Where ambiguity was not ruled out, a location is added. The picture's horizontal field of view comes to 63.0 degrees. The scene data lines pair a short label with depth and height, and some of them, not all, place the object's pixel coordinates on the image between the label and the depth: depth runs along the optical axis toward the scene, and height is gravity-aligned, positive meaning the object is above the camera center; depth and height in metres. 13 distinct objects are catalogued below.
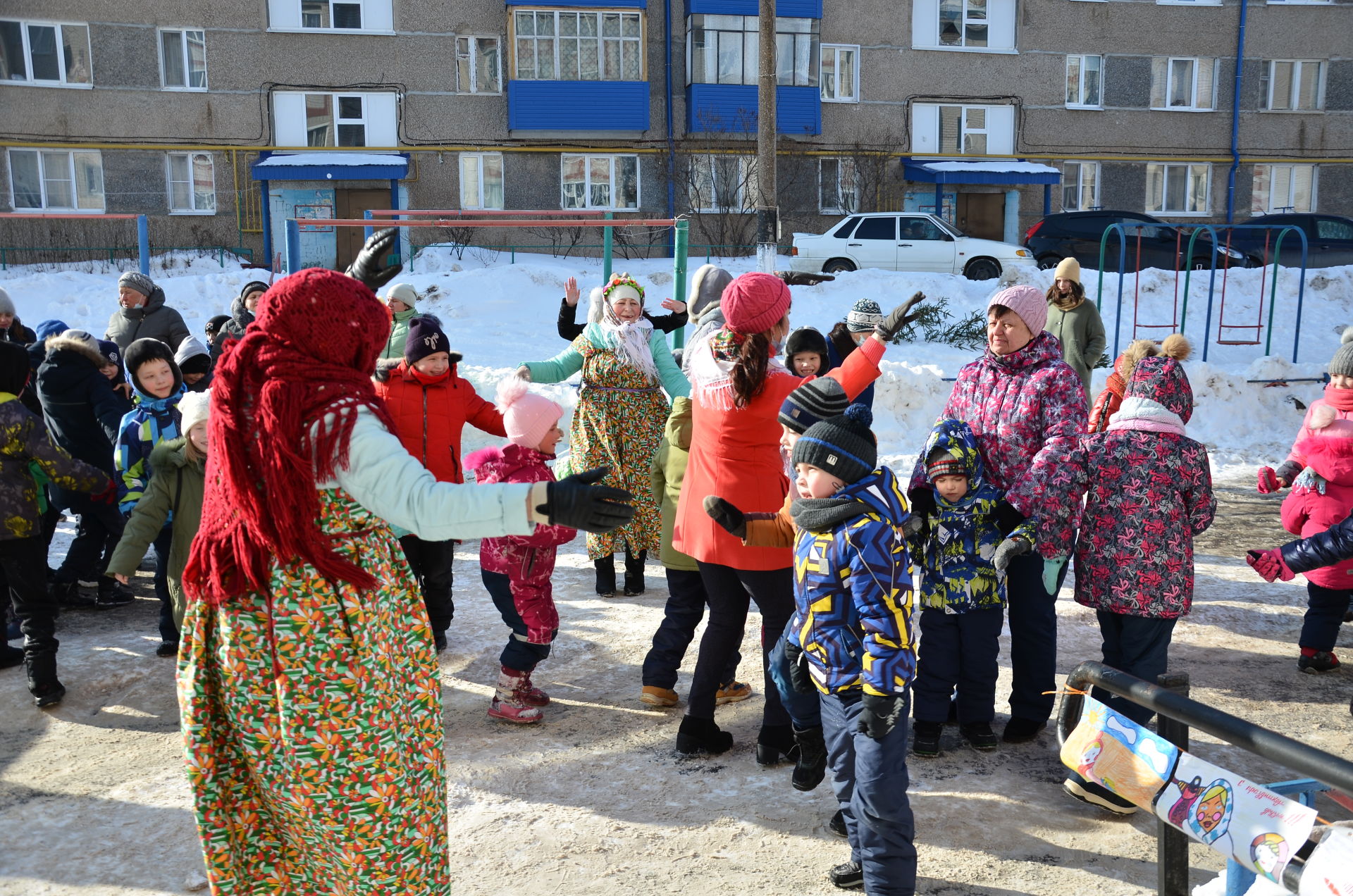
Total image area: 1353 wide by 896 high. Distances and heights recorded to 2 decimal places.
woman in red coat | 3.79 -0.65
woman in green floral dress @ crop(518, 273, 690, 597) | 5.92 -0.73
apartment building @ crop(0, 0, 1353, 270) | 24.56 +3.74
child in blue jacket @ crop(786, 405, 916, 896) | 2.96 -0.99
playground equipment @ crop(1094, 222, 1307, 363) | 11.77 -0.07
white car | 20.25 +0.31
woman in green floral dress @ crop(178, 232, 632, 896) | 2.25 -0.69
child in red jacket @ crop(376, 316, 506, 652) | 4.98 -0.67
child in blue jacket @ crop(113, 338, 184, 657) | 5.16 -0.72
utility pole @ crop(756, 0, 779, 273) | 11.30 +1.45
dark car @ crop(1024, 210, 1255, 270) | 20.89 +0.45
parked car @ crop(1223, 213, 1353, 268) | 21.28 +0.46
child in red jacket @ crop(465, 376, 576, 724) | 4.36 -1.16
